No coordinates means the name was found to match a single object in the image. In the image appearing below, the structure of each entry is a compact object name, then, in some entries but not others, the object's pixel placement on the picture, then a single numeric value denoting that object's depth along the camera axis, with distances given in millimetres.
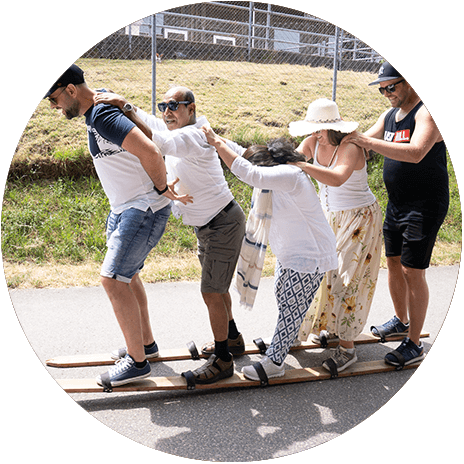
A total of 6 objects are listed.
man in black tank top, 2479
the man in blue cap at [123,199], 2061
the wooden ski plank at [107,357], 2666
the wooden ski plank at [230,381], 2365
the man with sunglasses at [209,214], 2256
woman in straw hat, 2535
